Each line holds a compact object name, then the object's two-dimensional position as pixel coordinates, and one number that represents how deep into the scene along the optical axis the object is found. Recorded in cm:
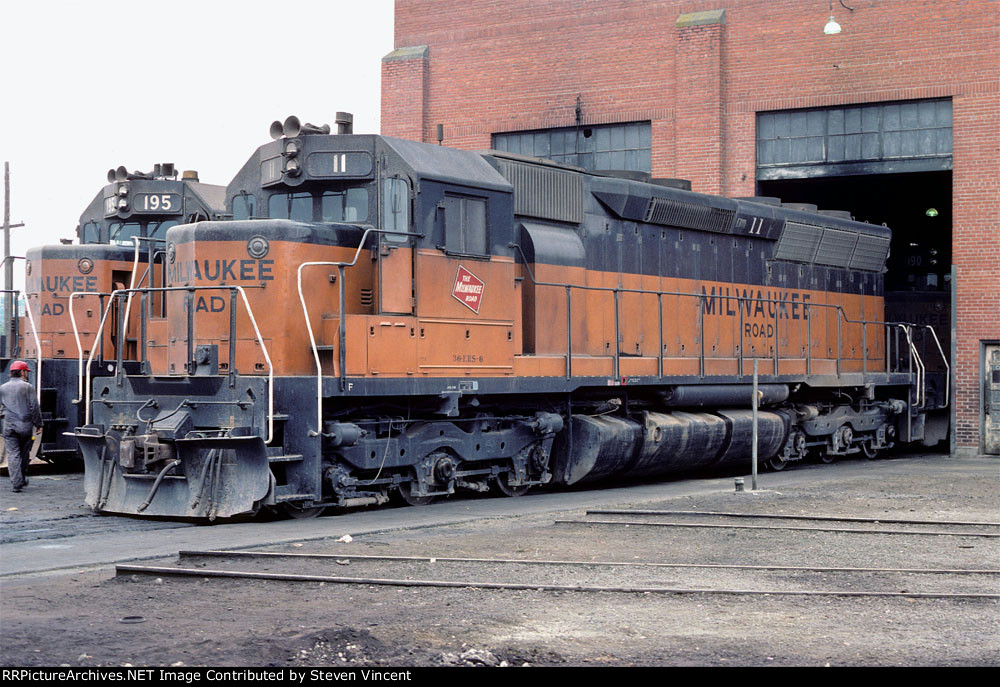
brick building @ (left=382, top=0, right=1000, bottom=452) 1978
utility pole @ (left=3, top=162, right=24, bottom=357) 1519
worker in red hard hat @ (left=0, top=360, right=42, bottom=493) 1277
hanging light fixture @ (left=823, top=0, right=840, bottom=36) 1945
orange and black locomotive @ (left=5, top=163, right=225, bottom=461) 1509
